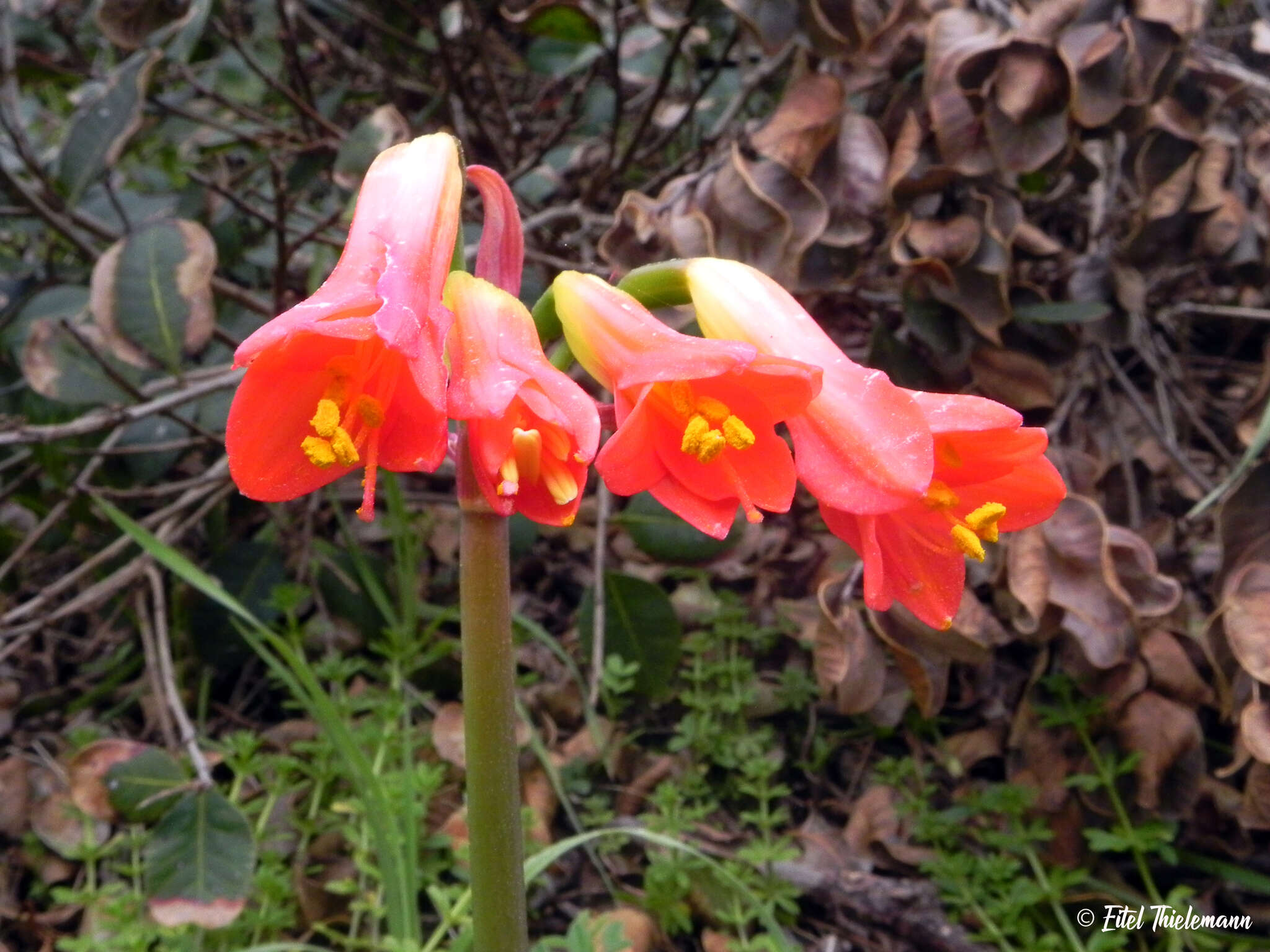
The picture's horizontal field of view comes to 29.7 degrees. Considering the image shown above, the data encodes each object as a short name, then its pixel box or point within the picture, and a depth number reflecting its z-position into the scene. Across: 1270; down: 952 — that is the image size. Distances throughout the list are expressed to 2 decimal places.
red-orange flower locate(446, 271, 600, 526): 0.28
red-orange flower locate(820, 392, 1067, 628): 0.29
